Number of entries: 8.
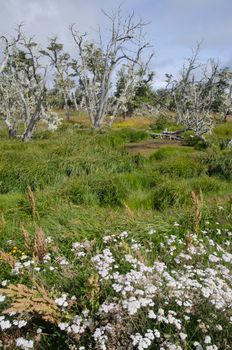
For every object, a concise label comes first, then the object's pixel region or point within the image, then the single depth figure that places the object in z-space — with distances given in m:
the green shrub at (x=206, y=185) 10.11
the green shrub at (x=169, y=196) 8.88
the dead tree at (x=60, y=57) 30.97
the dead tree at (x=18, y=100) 19.38
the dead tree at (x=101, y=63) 25.14
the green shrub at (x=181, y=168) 11.90
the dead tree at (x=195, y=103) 20.00
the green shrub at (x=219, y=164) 12.08
